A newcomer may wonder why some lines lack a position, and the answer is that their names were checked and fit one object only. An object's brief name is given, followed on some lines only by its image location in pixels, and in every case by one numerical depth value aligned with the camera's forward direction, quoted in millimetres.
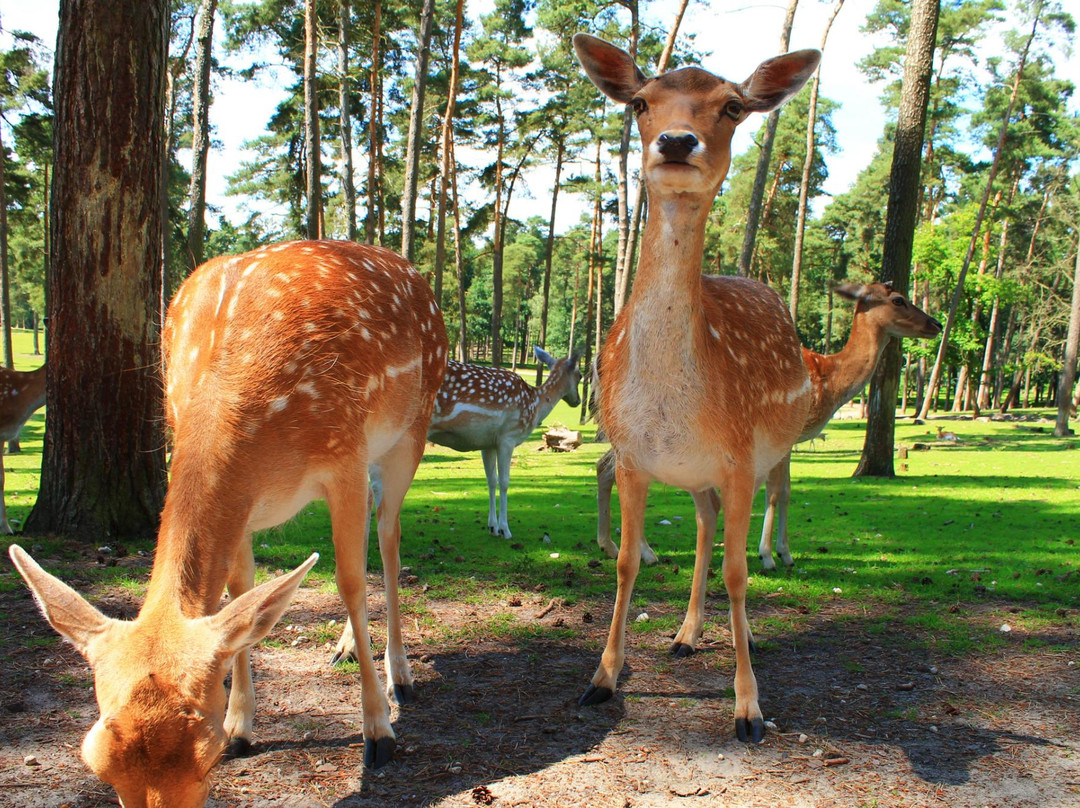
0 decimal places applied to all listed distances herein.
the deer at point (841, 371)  6957
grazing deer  2119
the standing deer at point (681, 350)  3609
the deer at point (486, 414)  9164
